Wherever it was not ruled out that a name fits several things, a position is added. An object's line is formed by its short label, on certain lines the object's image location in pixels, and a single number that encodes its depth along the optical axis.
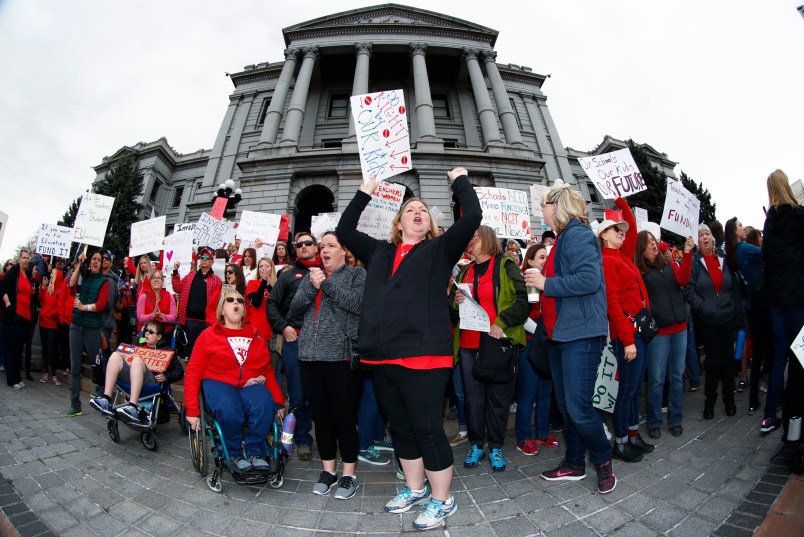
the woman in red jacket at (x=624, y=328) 3.36
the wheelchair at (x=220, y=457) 3.17
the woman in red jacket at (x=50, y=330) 7.27
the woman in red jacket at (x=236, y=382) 3.39
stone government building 20.28
